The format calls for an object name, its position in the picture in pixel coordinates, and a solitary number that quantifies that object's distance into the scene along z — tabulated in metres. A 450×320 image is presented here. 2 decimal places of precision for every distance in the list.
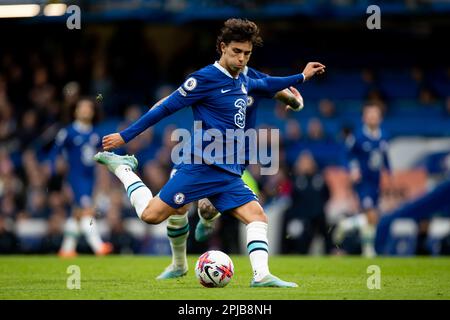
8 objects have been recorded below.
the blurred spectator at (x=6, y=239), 20.45
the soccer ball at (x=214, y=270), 9.43
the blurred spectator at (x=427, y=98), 22.66
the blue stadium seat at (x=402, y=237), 19.44
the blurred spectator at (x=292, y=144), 21.55
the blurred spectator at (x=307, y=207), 19.20
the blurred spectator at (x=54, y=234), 20.56
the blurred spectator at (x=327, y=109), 22.67
